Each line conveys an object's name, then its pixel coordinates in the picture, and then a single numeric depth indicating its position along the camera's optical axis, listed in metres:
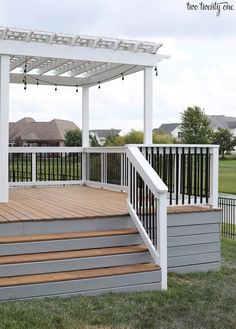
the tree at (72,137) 34.52
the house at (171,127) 76.62
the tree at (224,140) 57.47
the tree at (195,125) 49.94
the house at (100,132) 62.64
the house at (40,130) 50.50
